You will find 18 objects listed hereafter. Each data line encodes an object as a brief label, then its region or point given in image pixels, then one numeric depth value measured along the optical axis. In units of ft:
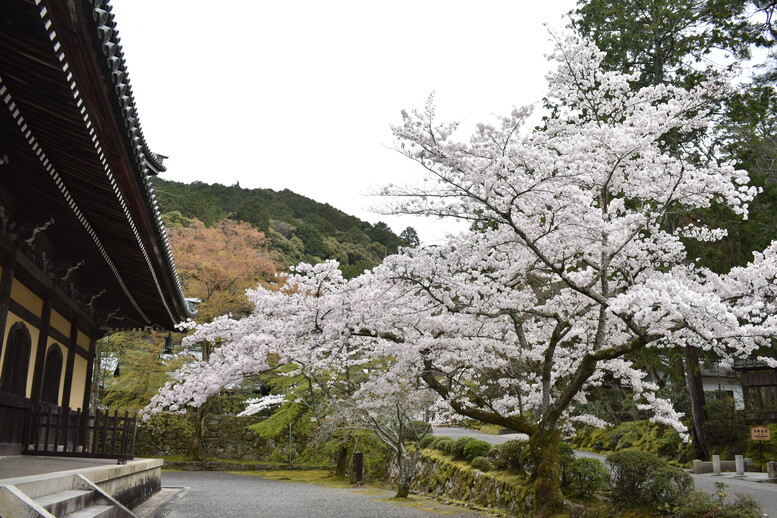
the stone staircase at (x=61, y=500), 13.04
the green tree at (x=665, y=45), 46.24
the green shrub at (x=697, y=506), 24.88
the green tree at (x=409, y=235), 202.53
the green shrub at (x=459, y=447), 49.28
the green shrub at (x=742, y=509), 23.33
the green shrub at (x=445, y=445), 52.04
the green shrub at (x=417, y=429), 48.14
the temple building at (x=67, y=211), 12.21
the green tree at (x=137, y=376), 68.03
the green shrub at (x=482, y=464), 42.88
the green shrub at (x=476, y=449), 47.03
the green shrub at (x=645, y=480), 27.37
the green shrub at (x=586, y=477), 31.99
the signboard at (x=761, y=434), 54.03
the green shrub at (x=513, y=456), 37.83
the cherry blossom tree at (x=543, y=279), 24.06
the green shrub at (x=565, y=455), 33.71
